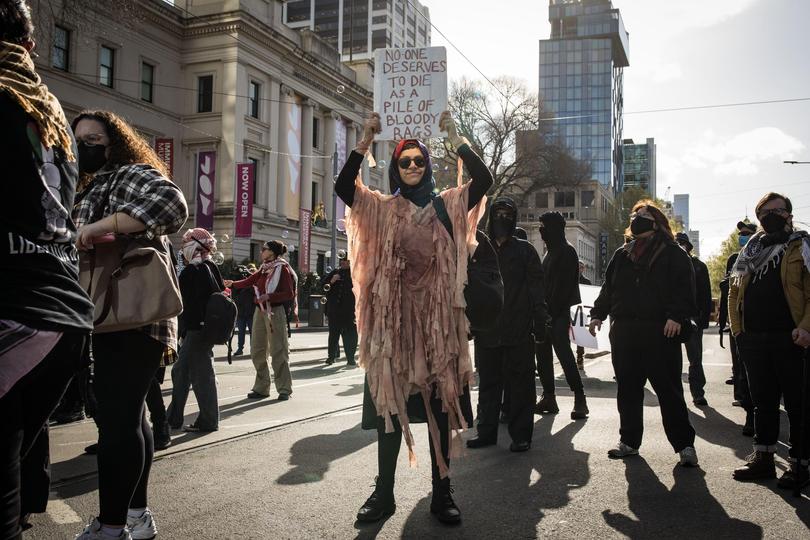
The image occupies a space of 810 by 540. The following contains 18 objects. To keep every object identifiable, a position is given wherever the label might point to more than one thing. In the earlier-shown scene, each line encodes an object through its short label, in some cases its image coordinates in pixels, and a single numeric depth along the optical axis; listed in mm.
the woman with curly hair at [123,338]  3029
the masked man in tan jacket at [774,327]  4613
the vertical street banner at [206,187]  34031
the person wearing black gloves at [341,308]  12773
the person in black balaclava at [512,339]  5714
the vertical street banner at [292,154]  42125
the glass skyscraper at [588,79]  135125
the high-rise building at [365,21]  97312
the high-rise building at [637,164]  181000
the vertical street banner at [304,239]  40469
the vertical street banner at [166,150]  30756
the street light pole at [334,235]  31516
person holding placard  3783
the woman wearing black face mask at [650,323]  5176
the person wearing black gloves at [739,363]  6441
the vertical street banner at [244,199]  35500
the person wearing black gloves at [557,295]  7465
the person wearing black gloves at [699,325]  8266
